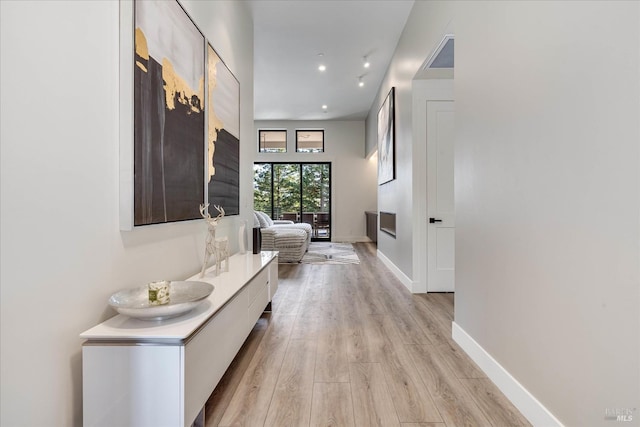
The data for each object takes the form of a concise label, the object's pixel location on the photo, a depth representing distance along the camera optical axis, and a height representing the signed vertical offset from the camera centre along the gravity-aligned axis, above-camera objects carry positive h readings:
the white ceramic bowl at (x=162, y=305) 1.17 -0.36
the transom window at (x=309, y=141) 8.66 +1.97
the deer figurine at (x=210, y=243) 2.01 -0.20
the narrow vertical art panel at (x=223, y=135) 2.32 +0.63
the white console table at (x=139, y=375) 1.09 -0.56
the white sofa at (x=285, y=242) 5.38 -0.51
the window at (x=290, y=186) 8.66 +0.72
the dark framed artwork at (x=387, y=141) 4.61 +1.17
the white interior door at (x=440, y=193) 3.55 +0.21
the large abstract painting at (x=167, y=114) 1.46 +0.53
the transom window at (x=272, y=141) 8.67 +1.98
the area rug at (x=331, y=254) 5.56 -0.84
